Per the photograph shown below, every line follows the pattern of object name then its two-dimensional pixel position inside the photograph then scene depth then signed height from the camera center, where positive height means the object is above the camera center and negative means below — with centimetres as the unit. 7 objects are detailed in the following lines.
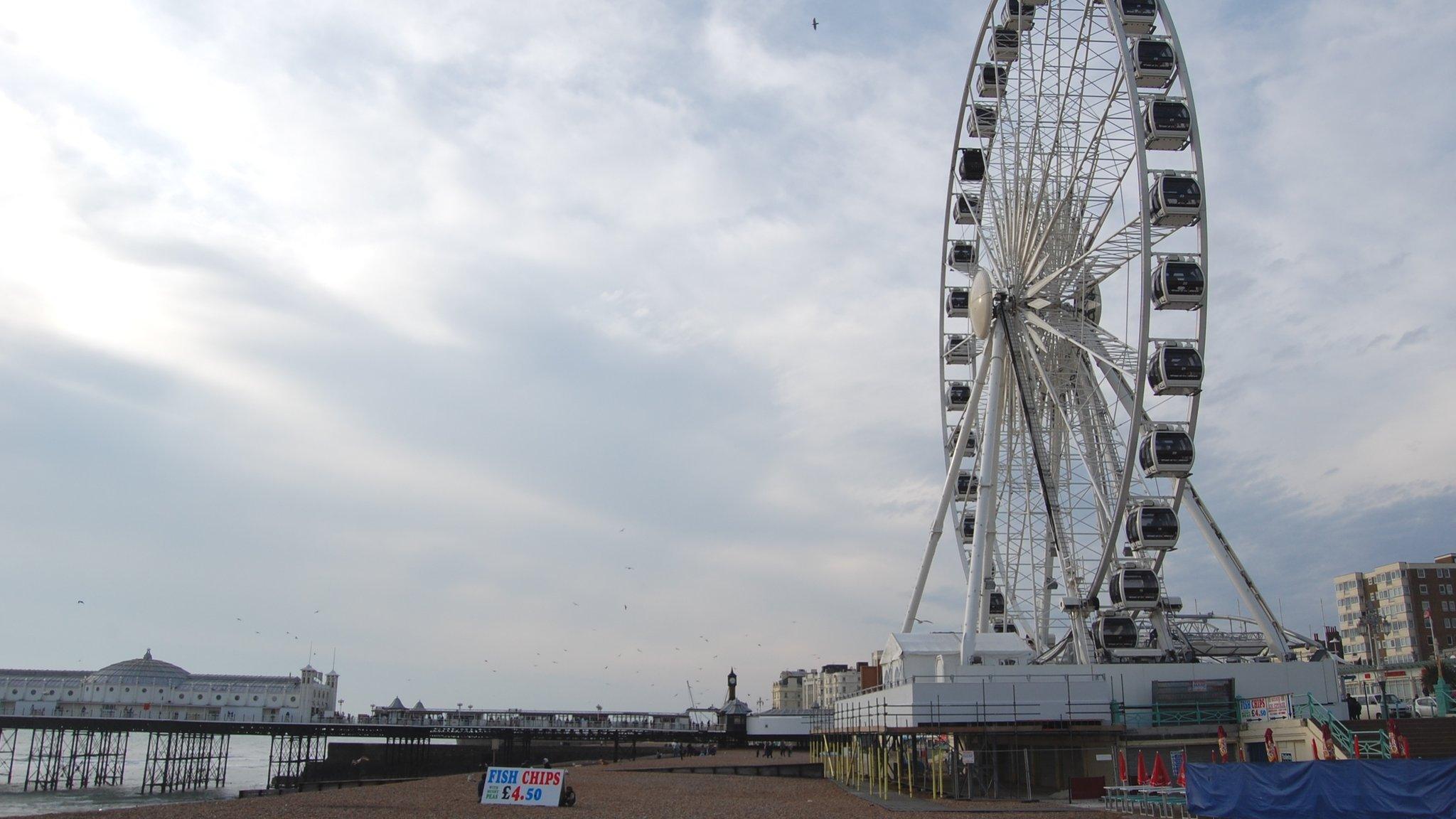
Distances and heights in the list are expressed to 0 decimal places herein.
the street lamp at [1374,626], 7425 +410
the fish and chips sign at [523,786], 3097 -279
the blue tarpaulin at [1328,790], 1817 -182
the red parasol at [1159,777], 2638 -213
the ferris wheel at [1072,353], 3434 +1129
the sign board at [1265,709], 3359 -72
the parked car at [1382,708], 3969 -91
